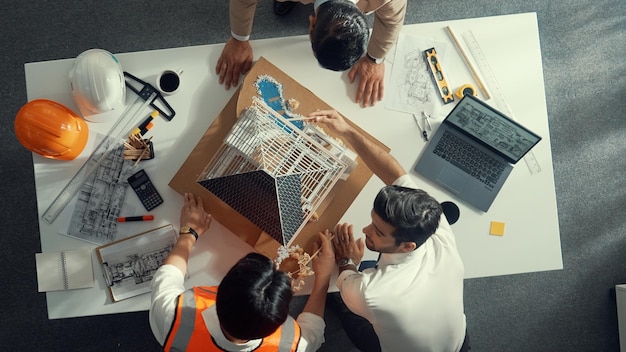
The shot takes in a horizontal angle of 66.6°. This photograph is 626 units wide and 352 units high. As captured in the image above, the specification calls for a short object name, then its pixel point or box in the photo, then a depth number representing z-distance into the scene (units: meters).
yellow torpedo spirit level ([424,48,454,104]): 1.83
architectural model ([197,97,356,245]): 1.43
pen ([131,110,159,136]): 1.73
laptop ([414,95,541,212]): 1.74
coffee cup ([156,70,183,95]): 1.75
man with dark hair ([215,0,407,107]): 1.63
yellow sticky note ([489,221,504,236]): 1.82
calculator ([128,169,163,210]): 1.71
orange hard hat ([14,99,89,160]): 1.53
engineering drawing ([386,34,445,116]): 1.83
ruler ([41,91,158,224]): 1.69
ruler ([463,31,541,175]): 1.85
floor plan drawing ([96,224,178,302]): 1.68
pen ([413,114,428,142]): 1.81
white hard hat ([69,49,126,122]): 1.56
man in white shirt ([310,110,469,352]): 1.52
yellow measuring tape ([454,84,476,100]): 1.84
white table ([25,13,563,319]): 1.70
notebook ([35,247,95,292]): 1.66
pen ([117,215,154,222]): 1.70
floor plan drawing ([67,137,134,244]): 1.71
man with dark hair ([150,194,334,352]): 1.22
